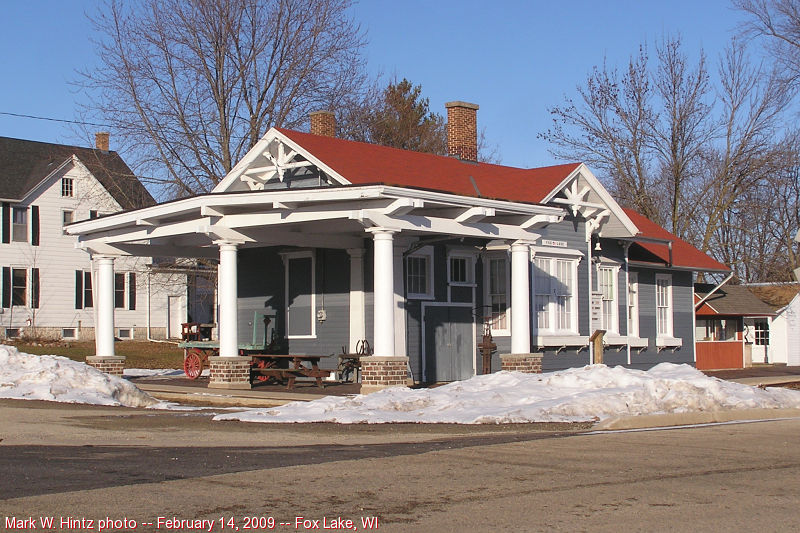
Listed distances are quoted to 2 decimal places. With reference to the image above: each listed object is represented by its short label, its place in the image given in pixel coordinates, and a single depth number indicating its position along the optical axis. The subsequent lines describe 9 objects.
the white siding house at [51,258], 42.72
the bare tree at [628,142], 44.78
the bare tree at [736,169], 44.56
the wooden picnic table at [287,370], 21.97
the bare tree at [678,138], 44.12
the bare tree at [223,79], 32.59
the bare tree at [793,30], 33.69
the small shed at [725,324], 34.50
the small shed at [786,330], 45.19
